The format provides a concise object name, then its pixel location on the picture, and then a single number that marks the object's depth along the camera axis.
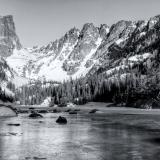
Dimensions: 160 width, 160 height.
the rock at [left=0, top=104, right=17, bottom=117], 133.50
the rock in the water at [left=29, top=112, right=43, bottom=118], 131.40
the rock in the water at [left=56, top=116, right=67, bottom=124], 101.57
